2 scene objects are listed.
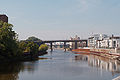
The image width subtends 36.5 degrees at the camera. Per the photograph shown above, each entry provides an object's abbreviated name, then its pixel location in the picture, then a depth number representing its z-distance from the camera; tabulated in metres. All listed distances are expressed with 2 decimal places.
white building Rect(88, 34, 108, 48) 178.99
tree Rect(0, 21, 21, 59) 57.31
